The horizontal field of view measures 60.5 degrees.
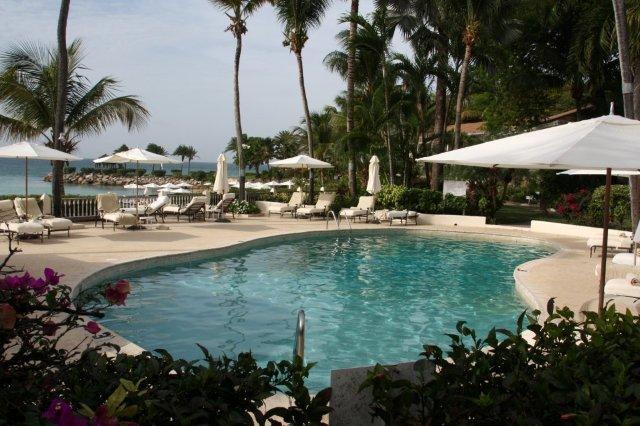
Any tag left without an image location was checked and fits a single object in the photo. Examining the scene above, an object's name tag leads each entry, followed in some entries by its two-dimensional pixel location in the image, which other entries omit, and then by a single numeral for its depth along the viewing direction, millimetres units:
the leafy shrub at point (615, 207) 17188
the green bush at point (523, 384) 2143
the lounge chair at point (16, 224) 12672
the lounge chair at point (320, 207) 20984
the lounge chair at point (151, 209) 17328
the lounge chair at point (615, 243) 12891
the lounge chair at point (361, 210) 20344
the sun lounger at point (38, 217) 13812
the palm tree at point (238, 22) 23531
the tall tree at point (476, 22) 21266
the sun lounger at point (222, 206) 19641
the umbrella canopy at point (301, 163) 21984
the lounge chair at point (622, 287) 7512
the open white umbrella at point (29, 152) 13500
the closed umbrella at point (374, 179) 21677
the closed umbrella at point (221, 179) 21219
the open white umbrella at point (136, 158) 17844
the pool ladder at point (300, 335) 3922
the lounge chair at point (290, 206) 21641
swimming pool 7383
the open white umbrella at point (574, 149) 5031
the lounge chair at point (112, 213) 15500
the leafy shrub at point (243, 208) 22672
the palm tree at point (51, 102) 18391
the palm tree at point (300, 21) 24391
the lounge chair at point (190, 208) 18750
